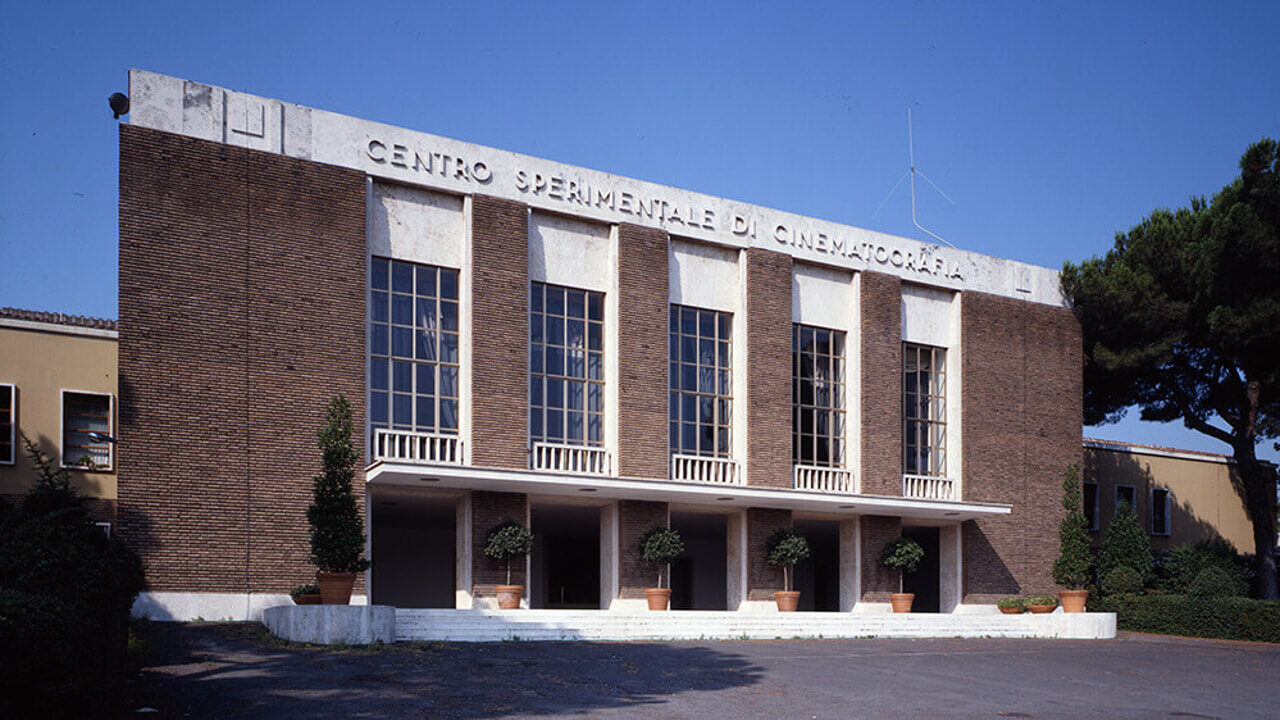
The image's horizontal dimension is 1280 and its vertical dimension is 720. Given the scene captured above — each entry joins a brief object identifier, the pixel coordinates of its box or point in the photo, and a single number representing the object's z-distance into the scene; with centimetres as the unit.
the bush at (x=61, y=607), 918
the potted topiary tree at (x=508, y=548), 2548
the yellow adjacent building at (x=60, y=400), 2561
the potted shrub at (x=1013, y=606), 3195
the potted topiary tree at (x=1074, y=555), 3272
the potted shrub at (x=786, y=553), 2936
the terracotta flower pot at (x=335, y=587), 1961
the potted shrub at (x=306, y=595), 2155
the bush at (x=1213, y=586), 3145
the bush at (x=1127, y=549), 3441
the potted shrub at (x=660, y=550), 2731
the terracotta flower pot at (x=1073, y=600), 3164
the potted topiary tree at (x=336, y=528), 1977
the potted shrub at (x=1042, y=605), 3152
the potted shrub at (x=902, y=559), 3125
